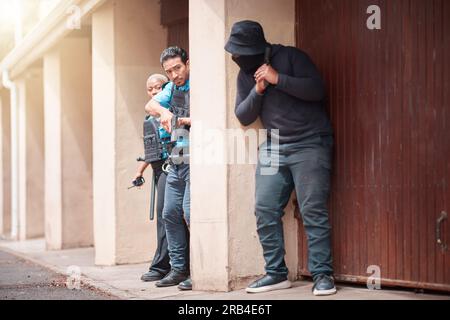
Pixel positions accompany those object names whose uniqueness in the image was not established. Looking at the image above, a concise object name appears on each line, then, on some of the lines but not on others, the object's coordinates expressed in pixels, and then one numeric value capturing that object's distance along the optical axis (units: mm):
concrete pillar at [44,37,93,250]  21901
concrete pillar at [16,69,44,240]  27072
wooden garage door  10218
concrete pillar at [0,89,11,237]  32399
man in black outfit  10943
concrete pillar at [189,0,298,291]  11815
